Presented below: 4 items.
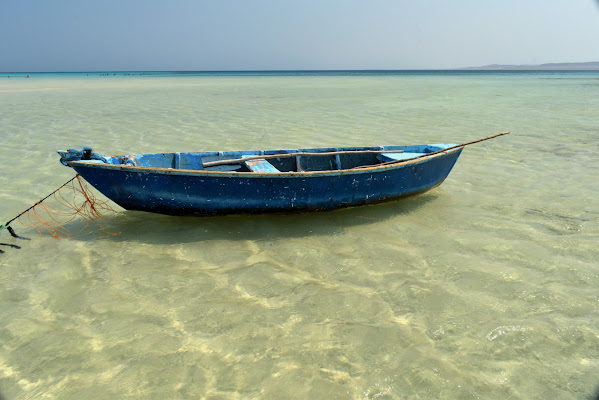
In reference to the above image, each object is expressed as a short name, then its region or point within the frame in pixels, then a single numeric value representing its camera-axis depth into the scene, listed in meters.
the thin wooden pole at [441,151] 6.63
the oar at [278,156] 6.72
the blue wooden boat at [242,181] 5.26
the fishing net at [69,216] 5.76
